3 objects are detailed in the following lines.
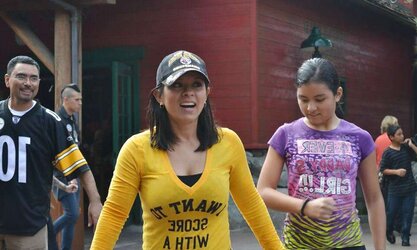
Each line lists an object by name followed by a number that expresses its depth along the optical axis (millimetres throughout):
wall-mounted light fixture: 12680
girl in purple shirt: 3707
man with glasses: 4922
